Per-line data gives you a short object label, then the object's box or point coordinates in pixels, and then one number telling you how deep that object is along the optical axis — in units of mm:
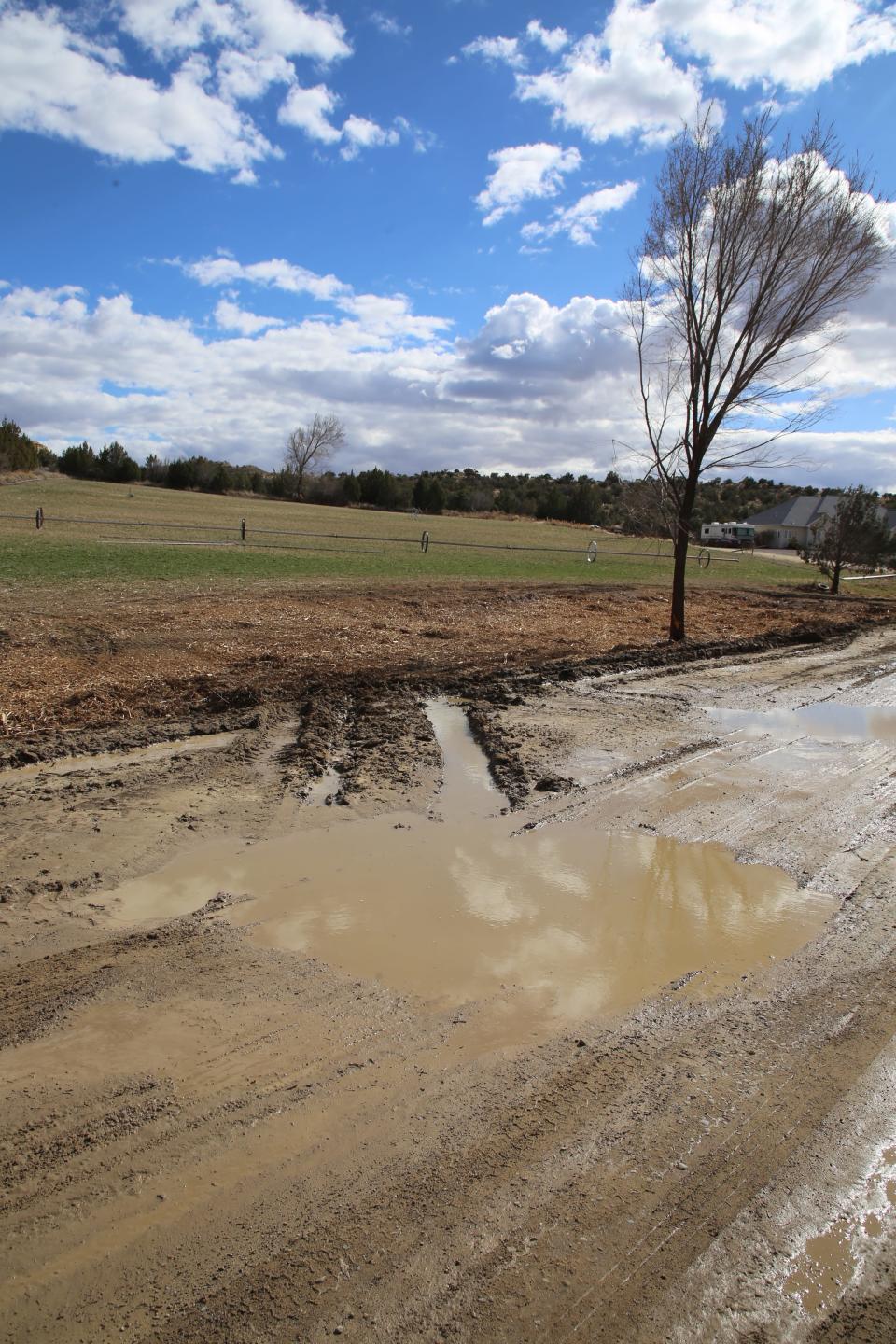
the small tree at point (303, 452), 102812
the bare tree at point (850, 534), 27766
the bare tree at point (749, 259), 13961
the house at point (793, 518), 81000
